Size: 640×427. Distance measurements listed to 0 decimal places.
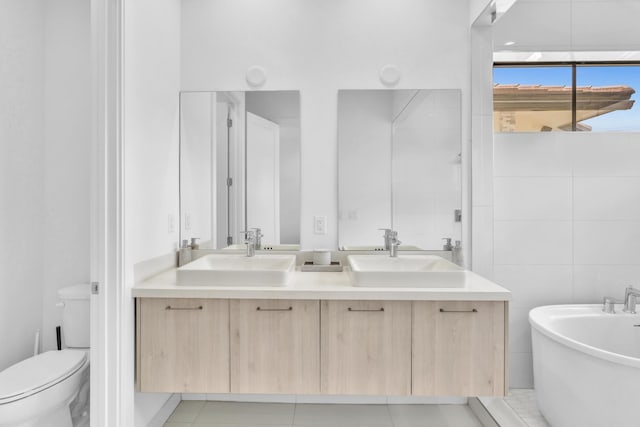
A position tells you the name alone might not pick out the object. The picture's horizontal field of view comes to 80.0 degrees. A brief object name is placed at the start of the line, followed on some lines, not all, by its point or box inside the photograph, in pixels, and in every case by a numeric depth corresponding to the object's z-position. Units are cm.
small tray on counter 218
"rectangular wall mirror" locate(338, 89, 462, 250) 231
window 243
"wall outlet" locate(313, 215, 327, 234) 235
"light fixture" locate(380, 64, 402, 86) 229
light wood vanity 169
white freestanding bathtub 164
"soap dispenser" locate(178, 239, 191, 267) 228
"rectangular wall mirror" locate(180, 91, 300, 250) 234
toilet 154
